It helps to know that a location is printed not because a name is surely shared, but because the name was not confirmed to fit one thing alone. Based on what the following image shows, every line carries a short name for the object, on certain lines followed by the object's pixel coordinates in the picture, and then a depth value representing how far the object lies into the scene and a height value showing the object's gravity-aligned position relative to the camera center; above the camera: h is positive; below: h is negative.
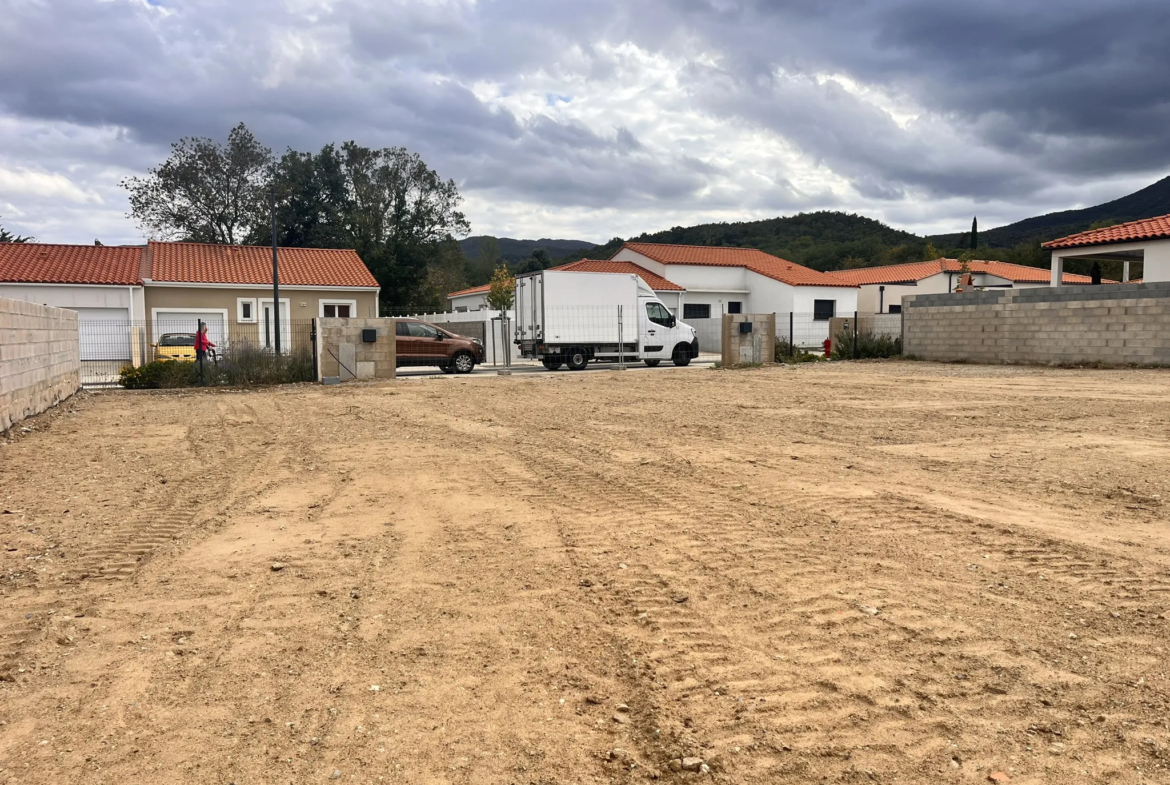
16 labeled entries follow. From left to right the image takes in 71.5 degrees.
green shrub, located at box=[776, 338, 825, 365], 27.37 -0.61
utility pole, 24.69 +1.66
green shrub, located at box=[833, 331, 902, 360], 28.77 -0.39
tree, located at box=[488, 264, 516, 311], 40.91 +2.37
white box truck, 25.34 +0.60
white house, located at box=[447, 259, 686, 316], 43.22 +3.22
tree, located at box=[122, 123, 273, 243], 47.34 +8.93
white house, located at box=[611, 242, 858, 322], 44.16 +3.01
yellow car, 24.88 -0.07
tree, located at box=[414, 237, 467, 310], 53.47 +4.68
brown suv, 24.11 -0.18
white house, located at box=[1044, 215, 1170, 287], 26.20 +3.00
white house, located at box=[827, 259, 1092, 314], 47.62 +3.42
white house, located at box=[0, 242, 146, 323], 30.50 +2.42
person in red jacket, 19.97 -0.01
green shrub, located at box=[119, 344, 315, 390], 19.69 -0.70
